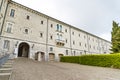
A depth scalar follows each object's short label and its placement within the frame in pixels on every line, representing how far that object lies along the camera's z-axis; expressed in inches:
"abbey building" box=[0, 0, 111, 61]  497.9
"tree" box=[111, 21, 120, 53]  602.7
